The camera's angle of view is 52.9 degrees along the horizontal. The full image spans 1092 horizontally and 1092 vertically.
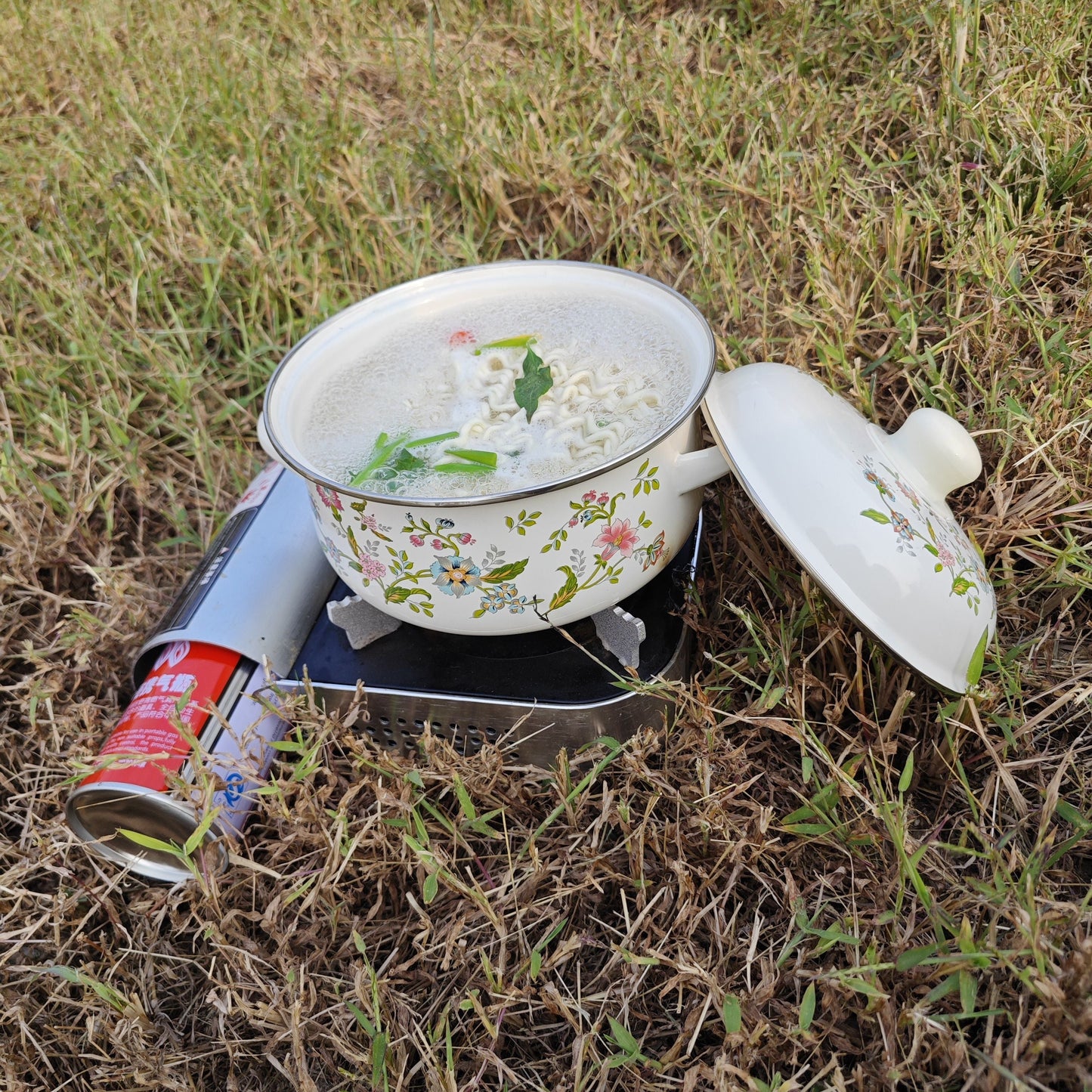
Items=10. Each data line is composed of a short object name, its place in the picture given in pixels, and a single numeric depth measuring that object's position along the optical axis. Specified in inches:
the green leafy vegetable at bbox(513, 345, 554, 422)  20.4
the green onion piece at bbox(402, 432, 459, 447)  20.2
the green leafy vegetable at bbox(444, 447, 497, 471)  19.6
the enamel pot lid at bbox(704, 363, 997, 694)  18.4
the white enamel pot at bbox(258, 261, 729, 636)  18.3
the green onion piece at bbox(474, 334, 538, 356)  22.2
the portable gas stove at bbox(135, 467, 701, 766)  21.1
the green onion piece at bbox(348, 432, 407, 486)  19.7
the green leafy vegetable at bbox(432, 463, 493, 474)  19.5
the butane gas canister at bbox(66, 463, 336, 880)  20.6
